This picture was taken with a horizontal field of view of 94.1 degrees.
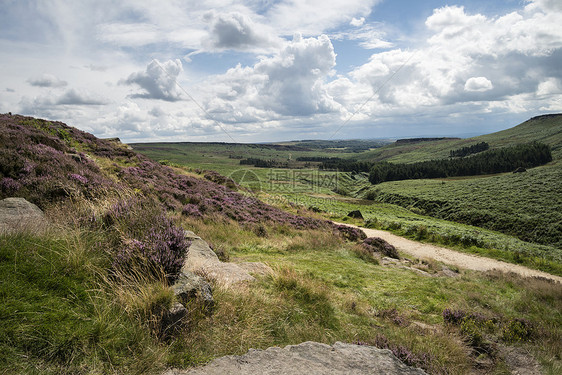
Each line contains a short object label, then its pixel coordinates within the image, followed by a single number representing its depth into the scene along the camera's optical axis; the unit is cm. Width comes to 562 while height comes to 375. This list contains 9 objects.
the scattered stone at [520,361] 544
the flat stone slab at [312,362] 320
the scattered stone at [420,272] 1405
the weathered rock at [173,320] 361
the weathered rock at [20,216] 475
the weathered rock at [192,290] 420
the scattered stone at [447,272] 1532
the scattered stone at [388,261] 1614
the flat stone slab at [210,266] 561
